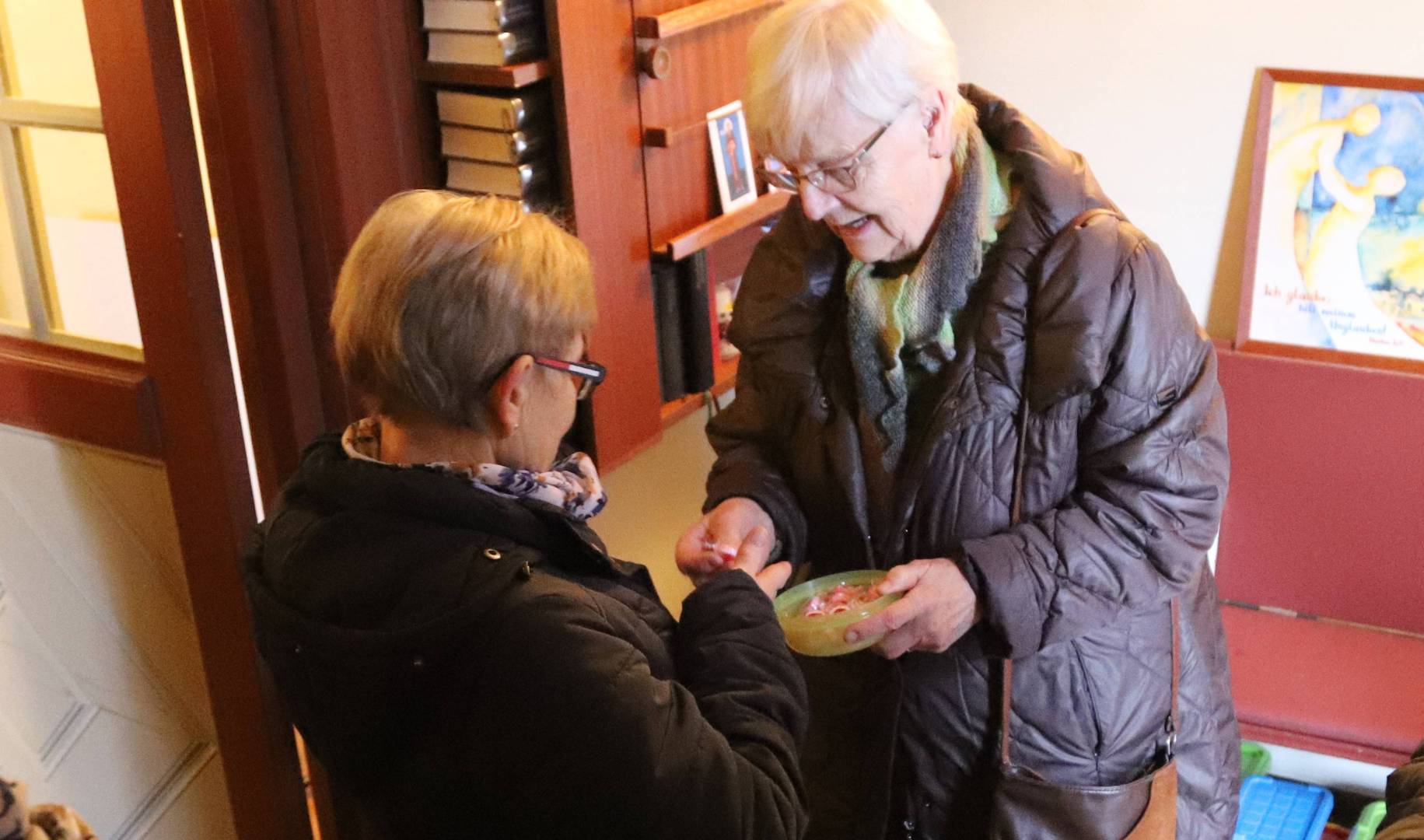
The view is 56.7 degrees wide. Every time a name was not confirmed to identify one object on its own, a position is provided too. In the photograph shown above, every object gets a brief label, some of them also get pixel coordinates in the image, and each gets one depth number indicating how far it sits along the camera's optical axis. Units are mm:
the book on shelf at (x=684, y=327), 2381
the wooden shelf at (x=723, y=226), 2277
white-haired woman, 1494
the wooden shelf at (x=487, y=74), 1942
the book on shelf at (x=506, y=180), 2023
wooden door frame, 1877
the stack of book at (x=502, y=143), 1989
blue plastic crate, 2418
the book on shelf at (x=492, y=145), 1999
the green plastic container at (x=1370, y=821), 2342
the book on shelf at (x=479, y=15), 1926
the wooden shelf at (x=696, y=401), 2439
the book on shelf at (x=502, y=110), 1976
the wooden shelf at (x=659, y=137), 2191
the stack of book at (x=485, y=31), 1934
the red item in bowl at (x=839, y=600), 1565
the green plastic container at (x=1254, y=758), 2490
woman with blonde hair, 1099
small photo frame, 2406
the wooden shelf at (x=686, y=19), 2125
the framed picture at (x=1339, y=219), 2371
